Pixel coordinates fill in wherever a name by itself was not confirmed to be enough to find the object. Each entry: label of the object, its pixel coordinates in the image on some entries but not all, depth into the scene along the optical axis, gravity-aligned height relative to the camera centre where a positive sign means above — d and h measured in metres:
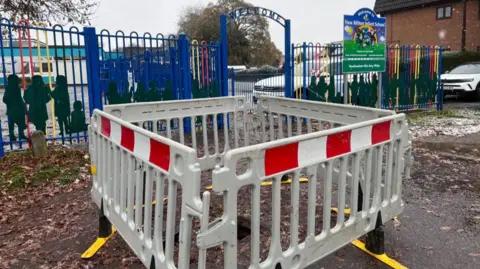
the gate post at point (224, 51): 8.62 +0.76
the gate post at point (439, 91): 12.68 -0.33
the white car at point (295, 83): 10.16 +0.06
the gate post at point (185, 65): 8.20 +0.45
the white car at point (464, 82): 15.20 -0.07
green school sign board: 9.03 +0.94
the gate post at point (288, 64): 9.40 +0.48
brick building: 27.55 +4.35
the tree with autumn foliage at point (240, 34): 46.12 +6.04
